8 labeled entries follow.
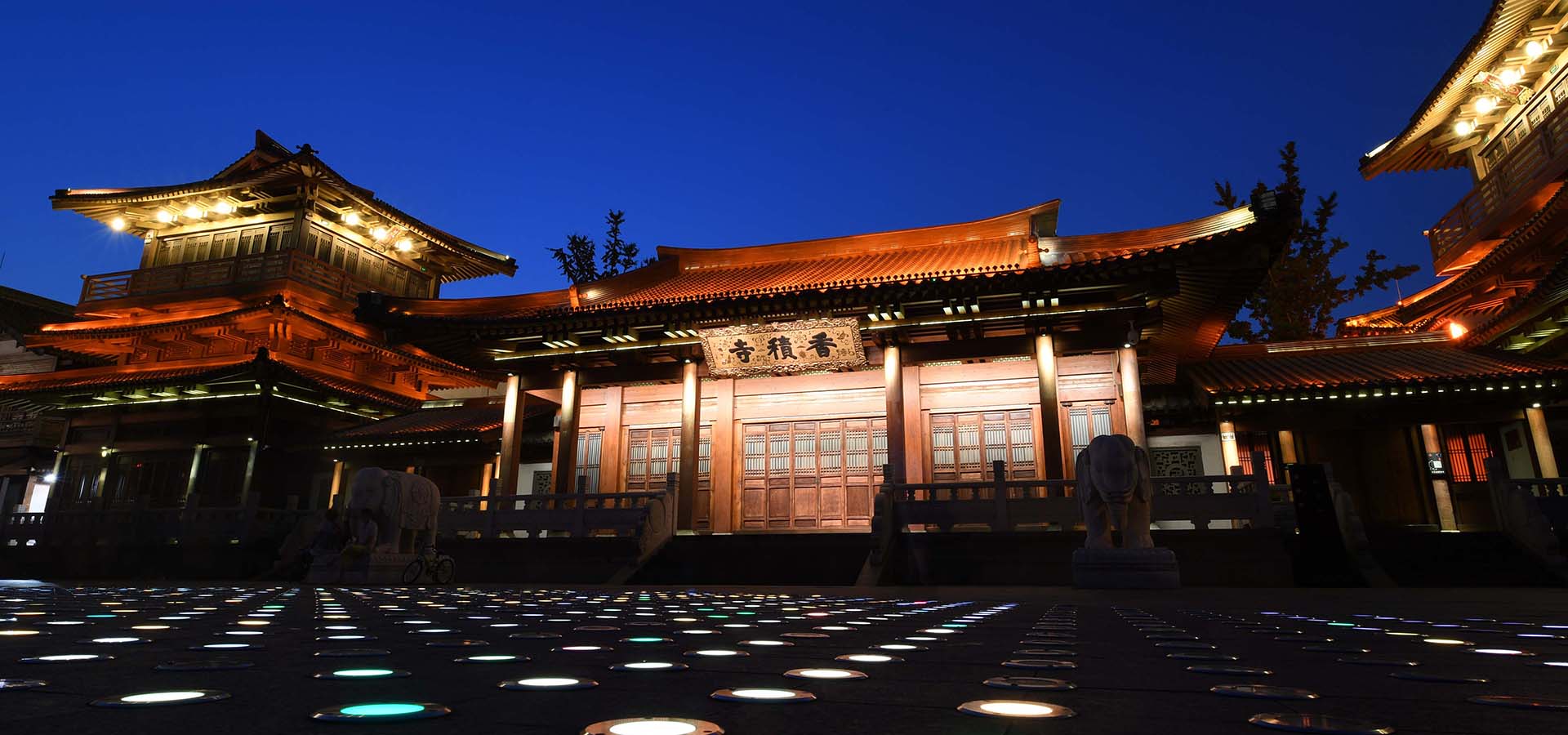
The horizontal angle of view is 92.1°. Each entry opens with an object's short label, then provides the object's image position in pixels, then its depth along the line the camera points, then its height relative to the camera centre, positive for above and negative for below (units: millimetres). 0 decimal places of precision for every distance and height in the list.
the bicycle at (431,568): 10430 -548
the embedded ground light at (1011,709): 1470 -355
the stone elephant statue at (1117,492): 8695 +422
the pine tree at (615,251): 33438 +12137
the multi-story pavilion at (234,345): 20453 +5481
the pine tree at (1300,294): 24812 +7581
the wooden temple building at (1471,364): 13734 +3192
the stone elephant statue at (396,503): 10648 +347
